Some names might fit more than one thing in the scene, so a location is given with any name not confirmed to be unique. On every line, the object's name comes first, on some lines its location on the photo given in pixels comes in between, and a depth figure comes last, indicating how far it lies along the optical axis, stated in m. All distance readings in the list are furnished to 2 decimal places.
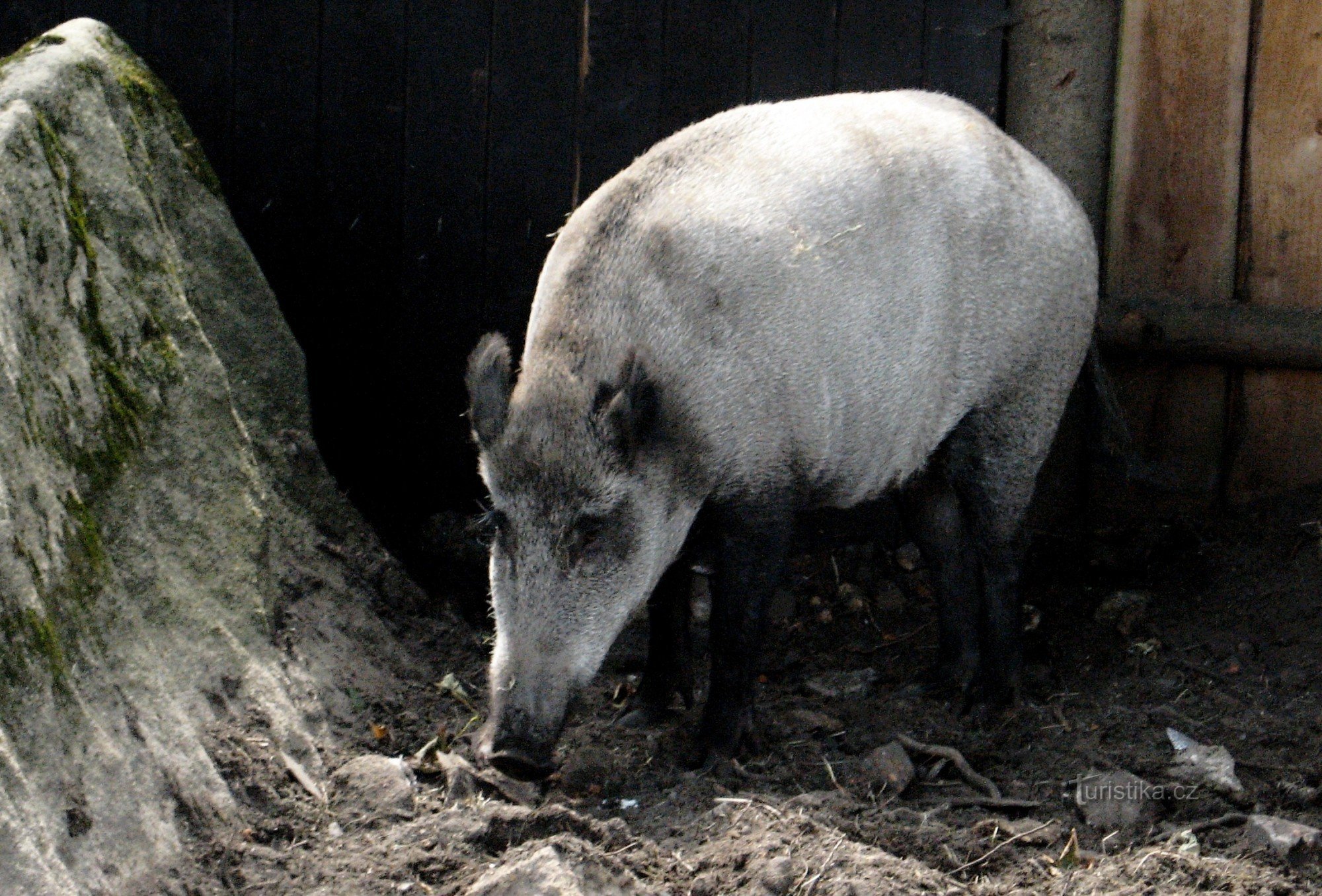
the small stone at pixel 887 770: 4.26
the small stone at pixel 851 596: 5.78
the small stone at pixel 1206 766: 4.18
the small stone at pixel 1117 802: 4.05
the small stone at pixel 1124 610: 5.43
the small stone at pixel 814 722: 4.75
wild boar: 4.07
